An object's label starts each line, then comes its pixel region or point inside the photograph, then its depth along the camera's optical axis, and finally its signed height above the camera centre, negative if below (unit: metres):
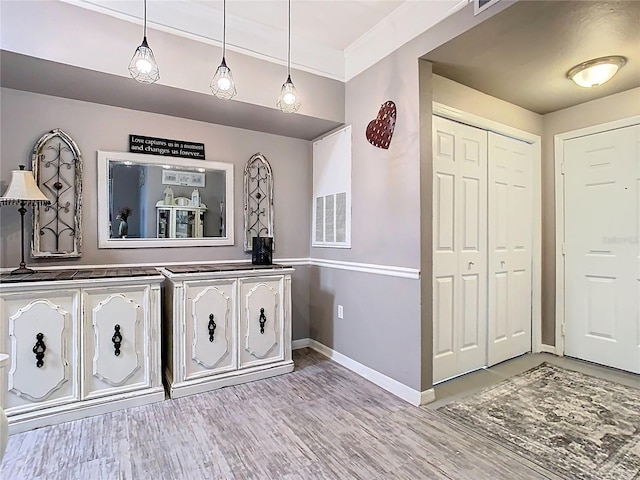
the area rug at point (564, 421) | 1.79 -1.14
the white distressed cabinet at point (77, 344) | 2.08 -0.68
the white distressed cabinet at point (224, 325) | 2.58 -0.69
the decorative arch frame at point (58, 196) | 2.53 +0.32
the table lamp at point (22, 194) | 2.25 +0.29
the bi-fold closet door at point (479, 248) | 2.71 -0.08
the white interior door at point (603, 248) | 2.91 -0.08
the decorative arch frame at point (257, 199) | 3.38 +0.39
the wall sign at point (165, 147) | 2.87 +0.78
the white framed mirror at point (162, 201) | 2.79 +0.32
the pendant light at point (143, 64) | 1.95 +0.98
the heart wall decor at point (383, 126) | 2.62 +0.86
